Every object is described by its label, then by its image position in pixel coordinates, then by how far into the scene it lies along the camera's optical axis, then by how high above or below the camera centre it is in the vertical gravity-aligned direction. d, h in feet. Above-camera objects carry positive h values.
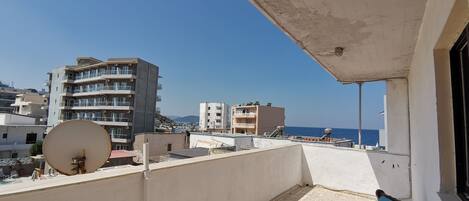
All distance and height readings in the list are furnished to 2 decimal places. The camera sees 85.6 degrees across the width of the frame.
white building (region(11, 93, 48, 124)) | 146.51 +6.28
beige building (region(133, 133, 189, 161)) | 89.51 -8.66
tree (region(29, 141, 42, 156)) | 86.17 -11.38
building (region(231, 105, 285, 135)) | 133.80 +1.54
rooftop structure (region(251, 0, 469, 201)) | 5.55 +2.70
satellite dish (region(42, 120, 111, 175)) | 8.20 -1.01
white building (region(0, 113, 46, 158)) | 84.84 -6.88
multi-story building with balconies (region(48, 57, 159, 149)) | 101.71 +9.85
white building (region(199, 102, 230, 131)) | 205.67 +4.10
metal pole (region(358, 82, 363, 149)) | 20.16 +0.76
